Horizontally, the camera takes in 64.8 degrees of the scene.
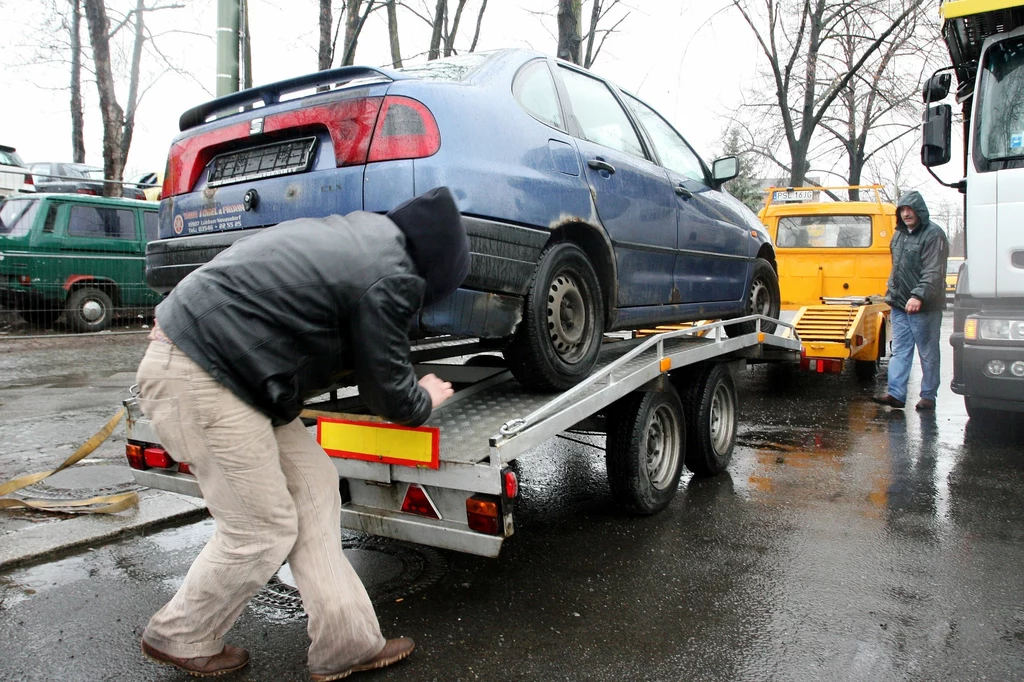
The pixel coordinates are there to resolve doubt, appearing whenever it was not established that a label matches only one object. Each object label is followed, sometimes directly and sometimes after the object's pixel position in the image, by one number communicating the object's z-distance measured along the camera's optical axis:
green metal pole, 6.49
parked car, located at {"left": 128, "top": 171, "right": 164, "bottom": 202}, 16.09
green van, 11.41
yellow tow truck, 10.27
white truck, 5.60
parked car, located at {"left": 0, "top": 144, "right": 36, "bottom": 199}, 15.86
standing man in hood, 7.51
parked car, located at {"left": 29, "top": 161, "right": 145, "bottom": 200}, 16.06
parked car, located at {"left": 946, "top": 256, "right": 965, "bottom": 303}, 25.02
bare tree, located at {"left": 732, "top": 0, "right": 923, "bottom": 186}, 16.45
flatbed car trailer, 2.94
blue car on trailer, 3.21
